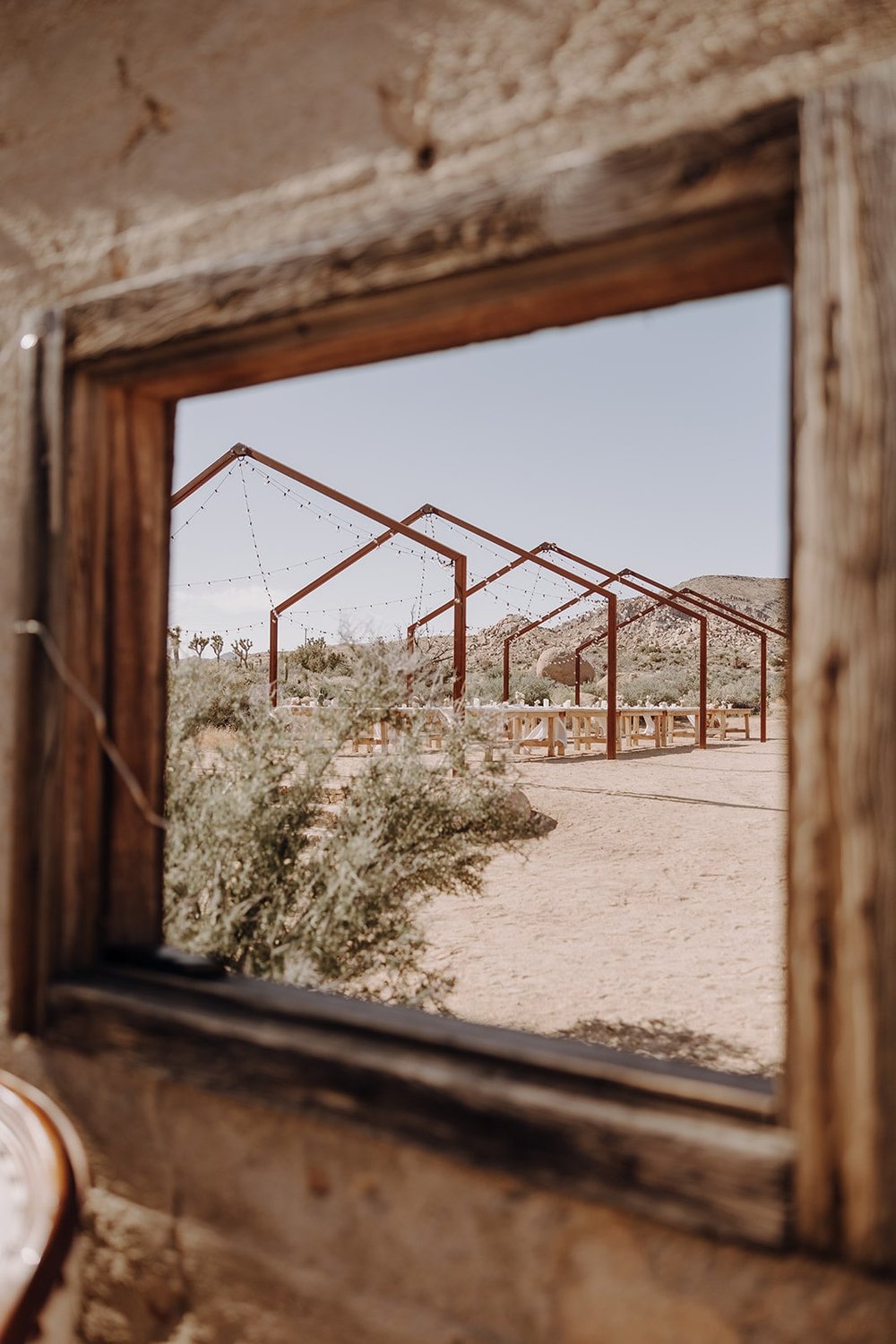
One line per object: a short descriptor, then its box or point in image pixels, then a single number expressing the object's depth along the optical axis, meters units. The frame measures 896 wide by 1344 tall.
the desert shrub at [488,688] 18.36
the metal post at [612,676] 12.23
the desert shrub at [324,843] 3.51
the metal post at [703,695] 14.62
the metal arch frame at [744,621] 13.84
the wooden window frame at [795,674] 0.98
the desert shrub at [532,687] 22.16
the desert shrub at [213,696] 4.14
